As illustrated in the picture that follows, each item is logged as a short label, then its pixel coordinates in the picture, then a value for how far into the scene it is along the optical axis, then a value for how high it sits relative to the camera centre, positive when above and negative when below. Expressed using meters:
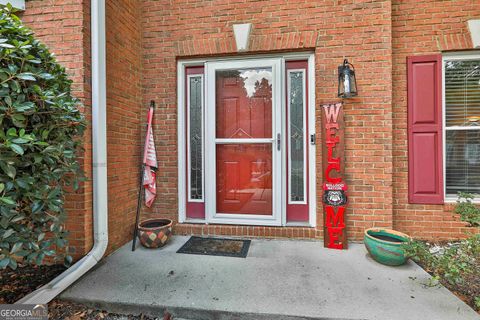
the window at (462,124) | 2.90 +0.39
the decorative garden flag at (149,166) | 2.96 -0.09
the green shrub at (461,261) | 1.73 -0.78
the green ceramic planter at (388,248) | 2.22 -0.85
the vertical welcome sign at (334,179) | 2.65 -0.24
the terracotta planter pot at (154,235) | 2.64 -0.84
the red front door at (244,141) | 3.05 +0.21
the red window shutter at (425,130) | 2.84 +0.32
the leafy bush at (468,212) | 2.09 -0.50
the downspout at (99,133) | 2.30 +0.24
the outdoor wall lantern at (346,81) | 2.62 +0.83
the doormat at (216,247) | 2.56 -0.99
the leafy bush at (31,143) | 1.50 +0.11
